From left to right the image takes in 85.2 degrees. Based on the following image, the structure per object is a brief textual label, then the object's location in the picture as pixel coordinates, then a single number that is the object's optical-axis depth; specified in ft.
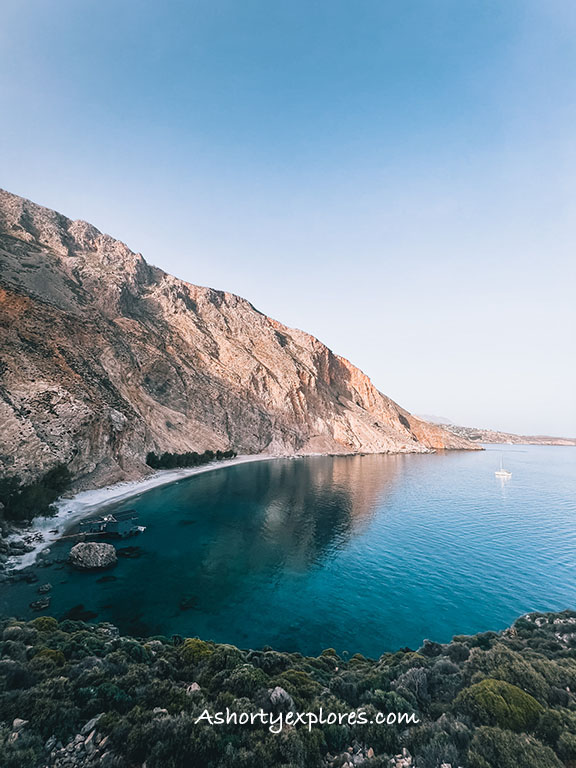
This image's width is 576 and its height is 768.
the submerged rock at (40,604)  66.13
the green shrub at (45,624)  50.27
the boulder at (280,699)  32.09
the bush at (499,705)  29.14
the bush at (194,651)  42.32
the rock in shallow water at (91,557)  86.28
